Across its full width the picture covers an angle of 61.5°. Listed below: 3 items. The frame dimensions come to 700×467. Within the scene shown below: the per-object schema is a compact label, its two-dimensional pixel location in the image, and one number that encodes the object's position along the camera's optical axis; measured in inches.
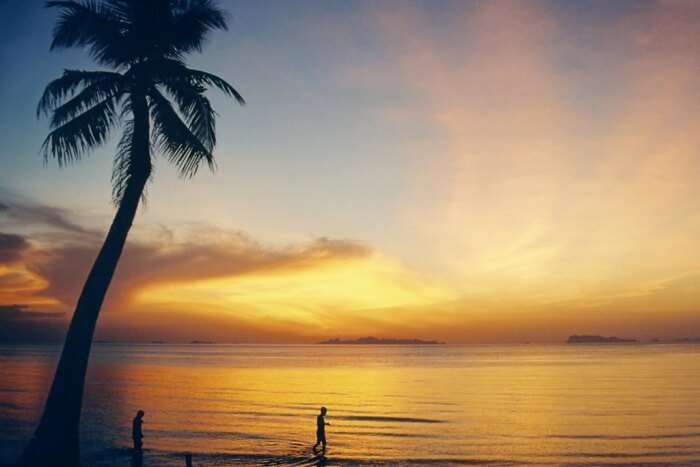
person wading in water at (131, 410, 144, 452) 1065.1
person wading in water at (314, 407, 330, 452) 1117.7
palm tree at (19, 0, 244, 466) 701.9
